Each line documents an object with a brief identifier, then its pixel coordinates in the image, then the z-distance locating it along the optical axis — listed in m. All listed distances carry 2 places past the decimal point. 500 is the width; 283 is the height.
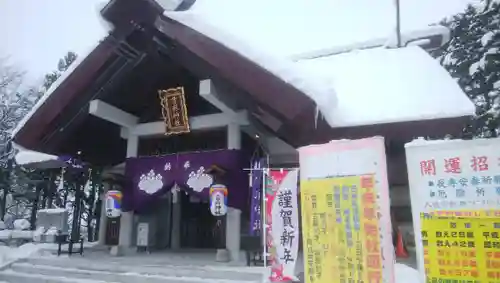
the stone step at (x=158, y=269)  5.98
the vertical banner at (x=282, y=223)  5.16
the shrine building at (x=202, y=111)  6.45
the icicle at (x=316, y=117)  5.97
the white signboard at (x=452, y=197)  3.04
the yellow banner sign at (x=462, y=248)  3.00
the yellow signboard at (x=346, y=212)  3.50
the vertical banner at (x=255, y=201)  6.89
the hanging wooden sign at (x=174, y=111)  8.18
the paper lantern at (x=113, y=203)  8.42
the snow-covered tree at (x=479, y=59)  11.87
